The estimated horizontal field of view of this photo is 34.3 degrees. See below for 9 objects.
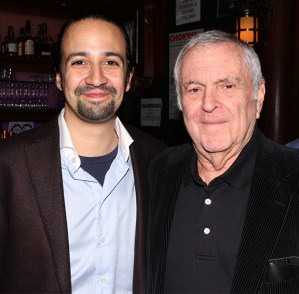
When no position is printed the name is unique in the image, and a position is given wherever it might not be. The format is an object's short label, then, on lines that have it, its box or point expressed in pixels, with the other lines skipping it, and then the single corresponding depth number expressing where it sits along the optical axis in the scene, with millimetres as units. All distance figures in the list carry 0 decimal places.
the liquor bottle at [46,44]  4098
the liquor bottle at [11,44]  3957
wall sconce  3572
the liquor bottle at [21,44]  4027
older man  1563
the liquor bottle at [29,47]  3994
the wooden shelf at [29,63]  3876
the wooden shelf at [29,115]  3839
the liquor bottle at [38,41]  4115
